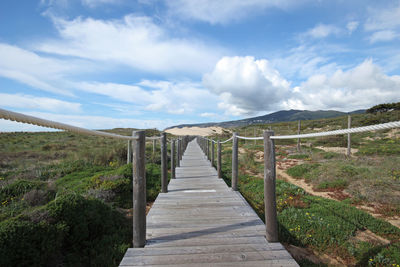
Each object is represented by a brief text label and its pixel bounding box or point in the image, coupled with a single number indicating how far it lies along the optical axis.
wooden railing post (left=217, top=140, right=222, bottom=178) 5.32
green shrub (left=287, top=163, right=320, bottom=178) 7.63
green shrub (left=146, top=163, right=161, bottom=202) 4.88
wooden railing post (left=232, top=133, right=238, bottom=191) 4.05
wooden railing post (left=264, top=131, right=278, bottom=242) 2.17
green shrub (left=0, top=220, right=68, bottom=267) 1.76
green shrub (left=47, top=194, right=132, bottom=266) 2.25
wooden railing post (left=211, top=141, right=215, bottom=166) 7.26
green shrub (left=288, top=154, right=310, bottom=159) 10.97
